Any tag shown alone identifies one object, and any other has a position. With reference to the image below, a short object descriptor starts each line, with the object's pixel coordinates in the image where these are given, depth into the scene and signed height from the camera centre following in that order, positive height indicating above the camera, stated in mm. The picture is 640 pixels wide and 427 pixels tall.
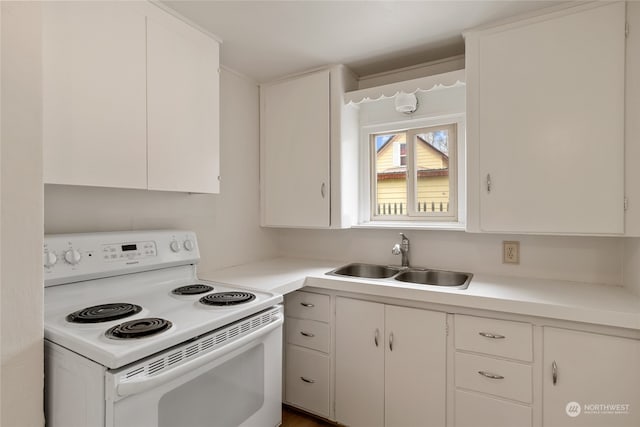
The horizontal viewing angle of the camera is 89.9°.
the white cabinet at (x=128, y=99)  1154 +497
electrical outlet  1864 -230
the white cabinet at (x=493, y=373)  1394 -723
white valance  1851 +783
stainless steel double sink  1978 -397
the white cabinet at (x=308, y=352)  1867 -834
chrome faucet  2137 -246
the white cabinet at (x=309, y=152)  2152 +441
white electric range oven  896 -398
